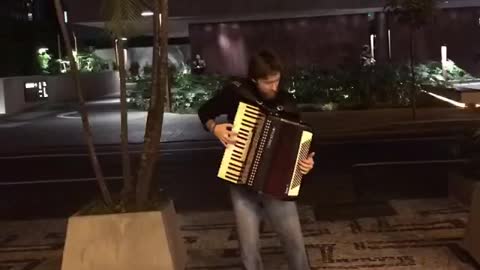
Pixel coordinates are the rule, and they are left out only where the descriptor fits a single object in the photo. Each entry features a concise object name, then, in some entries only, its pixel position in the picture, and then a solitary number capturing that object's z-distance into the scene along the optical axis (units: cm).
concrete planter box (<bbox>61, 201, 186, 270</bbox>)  531
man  462
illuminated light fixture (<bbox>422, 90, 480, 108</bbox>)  1982
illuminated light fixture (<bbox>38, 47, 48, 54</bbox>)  3312
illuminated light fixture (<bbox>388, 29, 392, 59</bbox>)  3036
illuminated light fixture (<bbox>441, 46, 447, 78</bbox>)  2450
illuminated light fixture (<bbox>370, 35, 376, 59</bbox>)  2993
